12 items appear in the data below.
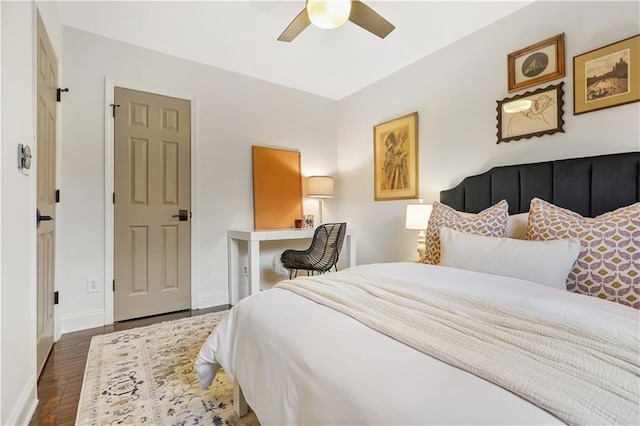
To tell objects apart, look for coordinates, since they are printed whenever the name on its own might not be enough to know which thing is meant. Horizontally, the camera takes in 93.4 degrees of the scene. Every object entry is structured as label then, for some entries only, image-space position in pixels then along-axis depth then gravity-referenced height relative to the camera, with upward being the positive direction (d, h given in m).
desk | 2.85 -0.38
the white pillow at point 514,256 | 1.41 -0.22
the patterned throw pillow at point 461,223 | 1.94 -0.07
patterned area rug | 1.42 -0.96
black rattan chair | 3.05 -0.40
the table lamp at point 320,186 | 3.79 +0.34
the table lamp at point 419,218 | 2.74 -0.04
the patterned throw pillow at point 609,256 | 1.31 -0.20
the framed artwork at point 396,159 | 3.20 +0.62
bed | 0.59 -0.36
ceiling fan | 1.80 +1.31
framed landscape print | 1.85 +0.89
